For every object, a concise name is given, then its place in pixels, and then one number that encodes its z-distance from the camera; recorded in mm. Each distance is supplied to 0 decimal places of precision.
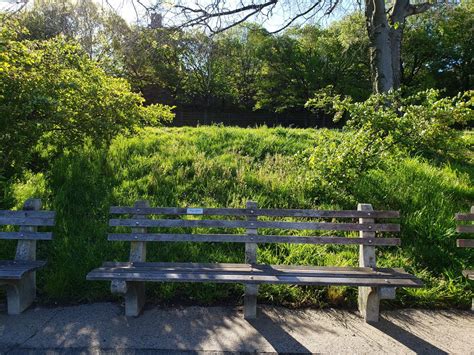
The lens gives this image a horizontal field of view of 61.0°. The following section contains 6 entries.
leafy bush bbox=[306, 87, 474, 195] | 5047
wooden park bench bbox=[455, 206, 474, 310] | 3891
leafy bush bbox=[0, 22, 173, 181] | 5145
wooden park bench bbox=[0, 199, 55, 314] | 3582
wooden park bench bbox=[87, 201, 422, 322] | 3387
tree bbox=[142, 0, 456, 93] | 8320
